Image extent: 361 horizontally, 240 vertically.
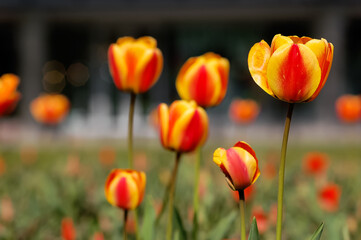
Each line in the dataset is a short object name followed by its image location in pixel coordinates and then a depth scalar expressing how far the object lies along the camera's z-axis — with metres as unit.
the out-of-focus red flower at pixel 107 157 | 2.84
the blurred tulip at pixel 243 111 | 3.08
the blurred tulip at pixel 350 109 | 2.59
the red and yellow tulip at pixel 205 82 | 0.93
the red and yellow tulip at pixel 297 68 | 0.74
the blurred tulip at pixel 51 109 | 2.68
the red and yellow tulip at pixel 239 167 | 0.75
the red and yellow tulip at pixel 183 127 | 0.83
